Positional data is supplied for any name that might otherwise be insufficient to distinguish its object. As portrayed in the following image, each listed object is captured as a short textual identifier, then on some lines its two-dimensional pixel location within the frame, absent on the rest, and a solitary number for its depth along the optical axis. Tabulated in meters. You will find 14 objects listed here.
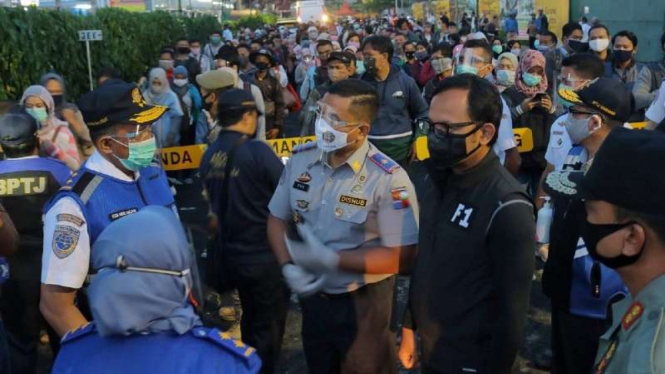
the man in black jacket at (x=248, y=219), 4.28
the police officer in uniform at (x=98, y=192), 2.85
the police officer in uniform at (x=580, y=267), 3.23
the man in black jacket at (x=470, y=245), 2.68
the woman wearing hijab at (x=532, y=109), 6.52
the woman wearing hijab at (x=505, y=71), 7.20
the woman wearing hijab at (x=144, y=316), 1.86
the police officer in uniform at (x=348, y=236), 3.24
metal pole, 12.50
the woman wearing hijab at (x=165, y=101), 10.02
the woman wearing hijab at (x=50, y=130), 5.80
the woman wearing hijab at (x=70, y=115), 6.81
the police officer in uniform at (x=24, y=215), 4.12
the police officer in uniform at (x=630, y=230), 1.72
